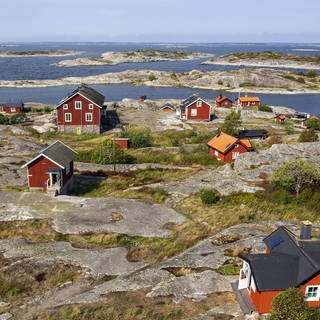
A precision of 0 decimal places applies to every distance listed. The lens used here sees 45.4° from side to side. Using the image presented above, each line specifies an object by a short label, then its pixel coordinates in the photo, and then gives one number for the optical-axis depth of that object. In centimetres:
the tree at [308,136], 5227
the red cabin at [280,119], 7505
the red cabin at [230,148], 4775
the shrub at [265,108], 8706
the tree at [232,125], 5784
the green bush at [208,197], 3475
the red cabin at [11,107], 8244
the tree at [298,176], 3441
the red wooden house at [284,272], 1844
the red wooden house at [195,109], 7325
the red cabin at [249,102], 9231
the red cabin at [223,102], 9162
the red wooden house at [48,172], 3684
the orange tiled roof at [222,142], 4788
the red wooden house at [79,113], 6338
